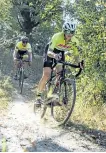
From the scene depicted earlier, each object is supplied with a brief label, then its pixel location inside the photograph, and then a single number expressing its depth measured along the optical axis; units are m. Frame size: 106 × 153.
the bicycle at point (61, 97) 10.77
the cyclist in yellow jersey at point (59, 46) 10.70
